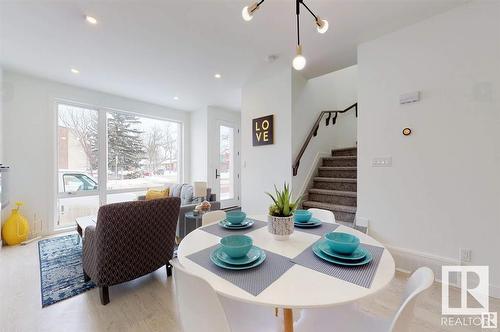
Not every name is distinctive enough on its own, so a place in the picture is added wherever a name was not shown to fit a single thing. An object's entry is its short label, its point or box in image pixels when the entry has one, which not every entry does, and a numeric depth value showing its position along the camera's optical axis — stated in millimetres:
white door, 5316
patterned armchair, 1698
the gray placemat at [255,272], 776
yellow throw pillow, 3665
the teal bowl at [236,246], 911
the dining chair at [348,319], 845
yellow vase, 2945
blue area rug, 1897
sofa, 3156
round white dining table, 688
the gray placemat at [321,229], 1340
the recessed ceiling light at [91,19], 2014
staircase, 2939
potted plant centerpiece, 1159
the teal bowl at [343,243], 935
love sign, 3396
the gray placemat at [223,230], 1319
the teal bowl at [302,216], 1486
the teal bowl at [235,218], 1435
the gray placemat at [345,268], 798
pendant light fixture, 1325
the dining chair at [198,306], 729
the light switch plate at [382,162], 2346
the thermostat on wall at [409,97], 2154
